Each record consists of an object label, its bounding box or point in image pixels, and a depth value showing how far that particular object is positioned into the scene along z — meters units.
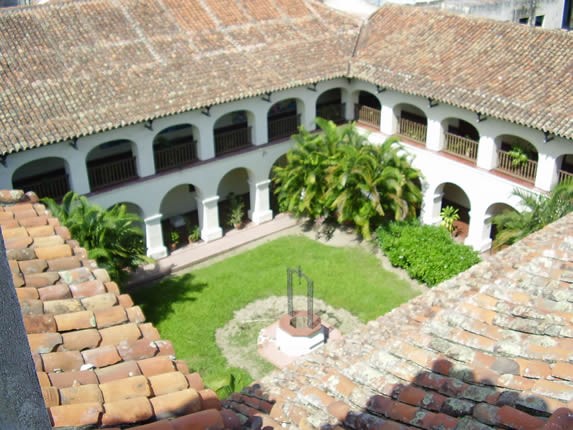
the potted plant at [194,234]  23.20
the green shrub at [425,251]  20.14
